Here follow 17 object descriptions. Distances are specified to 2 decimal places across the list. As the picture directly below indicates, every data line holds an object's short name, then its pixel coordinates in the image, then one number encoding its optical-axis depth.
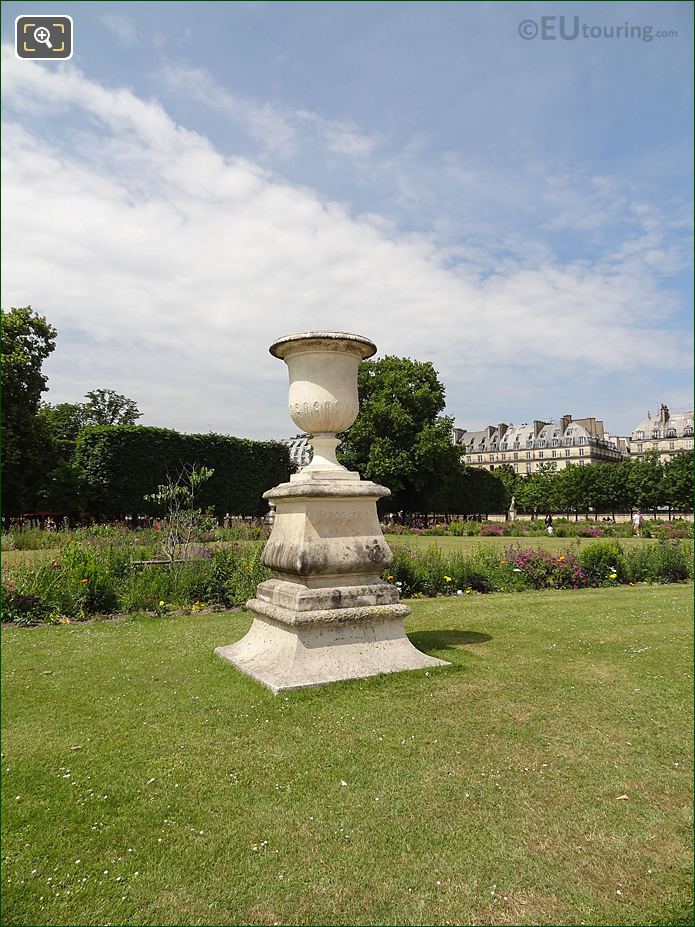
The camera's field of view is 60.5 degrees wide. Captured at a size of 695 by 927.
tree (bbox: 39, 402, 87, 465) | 42.69
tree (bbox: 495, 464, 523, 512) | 65.40
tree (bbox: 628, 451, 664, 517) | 54.34
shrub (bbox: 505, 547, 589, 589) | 11.43
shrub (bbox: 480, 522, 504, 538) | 31.05
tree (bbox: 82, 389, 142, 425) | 50.38
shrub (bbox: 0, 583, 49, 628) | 7.70
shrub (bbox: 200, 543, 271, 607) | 9.05
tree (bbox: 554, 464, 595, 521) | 58.72
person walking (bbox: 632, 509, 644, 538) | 29.86
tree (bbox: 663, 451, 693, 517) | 51.88
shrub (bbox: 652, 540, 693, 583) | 12.77
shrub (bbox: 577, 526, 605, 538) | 25.93
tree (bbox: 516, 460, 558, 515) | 61.98
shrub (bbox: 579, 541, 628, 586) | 12.14
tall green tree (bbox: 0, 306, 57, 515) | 24.78
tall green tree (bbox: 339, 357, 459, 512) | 36.25
